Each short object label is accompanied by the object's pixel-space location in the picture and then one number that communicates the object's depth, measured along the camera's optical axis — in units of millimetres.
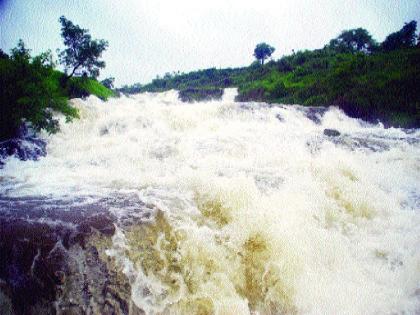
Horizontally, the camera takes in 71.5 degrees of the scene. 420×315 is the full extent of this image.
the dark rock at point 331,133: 12694
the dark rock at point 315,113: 18375
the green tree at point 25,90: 9109
